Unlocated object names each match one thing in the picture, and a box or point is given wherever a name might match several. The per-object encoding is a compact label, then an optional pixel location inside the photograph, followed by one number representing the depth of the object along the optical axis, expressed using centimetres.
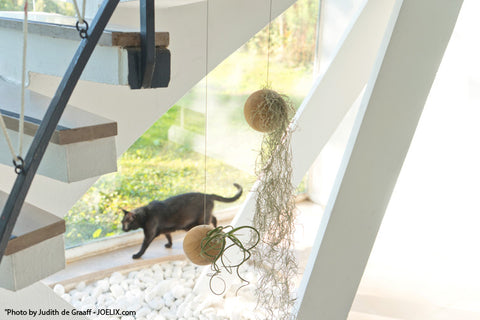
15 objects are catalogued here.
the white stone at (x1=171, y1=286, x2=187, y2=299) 327
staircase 105
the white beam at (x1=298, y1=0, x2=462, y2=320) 179
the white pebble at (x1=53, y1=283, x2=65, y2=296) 327
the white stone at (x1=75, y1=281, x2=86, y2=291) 337
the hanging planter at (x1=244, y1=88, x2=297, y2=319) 173
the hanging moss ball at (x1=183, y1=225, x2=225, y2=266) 161
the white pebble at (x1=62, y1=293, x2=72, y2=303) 320
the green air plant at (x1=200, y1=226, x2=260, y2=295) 159
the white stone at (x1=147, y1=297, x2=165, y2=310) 316
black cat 348
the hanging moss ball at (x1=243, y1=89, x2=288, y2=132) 168
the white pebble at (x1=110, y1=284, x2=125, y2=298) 327
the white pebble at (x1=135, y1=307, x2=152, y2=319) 306
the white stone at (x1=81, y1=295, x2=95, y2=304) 318
